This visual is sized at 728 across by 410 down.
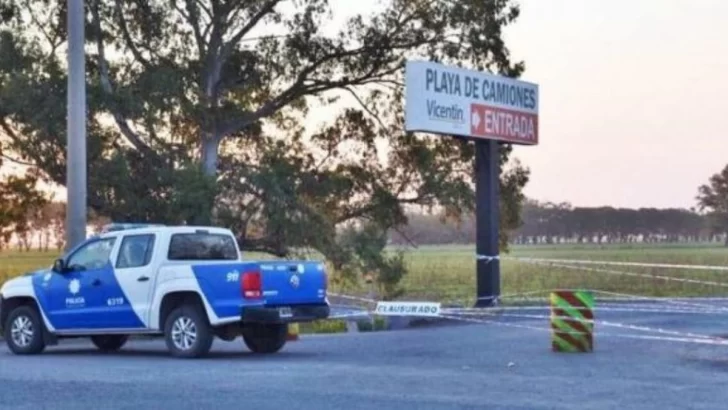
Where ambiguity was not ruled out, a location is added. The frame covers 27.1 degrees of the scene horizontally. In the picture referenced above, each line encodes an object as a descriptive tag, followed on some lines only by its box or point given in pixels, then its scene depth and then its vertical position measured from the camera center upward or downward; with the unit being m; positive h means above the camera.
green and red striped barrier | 21.08 -0.87
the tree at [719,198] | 82.88 +3.31
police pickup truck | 20.31 -0.44
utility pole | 26.64 +2.35
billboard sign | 30.34 +3.36
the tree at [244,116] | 36.34 +3.70
